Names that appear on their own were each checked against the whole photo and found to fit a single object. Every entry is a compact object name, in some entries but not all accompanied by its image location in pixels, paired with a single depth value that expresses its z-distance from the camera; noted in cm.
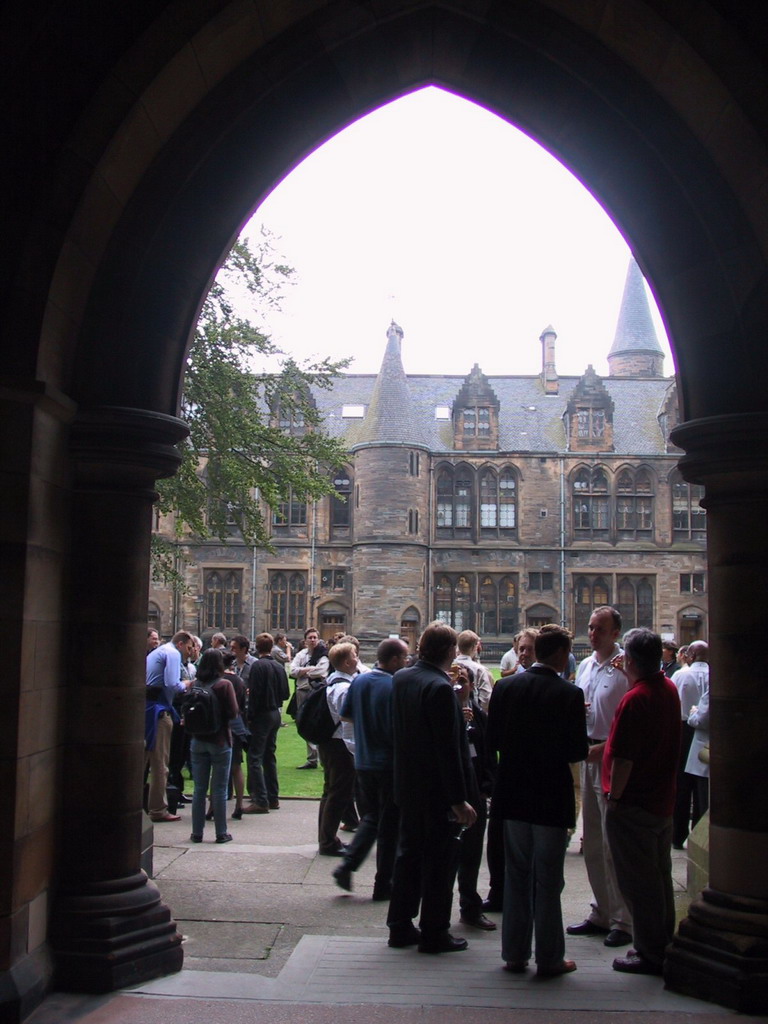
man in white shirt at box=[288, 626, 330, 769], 1010
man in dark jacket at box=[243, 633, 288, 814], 946
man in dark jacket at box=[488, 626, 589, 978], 460
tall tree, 1733
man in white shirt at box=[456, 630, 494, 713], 772
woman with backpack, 786
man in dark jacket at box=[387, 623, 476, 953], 486
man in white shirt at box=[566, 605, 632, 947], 552
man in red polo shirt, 463
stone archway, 434
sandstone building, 4197
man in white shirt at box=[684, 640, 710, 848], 743
